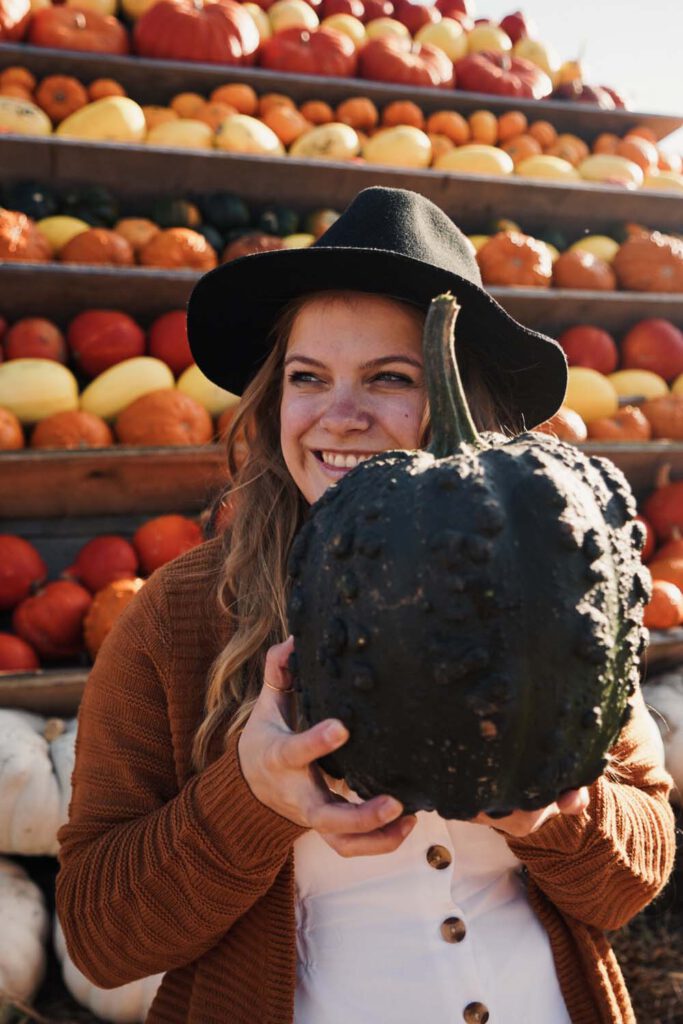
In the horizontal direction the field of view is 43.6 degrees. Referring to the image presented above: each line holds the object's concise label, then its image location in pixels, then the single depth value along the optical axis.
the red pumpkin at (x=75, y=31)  5.23
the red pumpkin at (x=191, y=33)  5.33
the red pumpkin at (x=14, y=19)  5.16
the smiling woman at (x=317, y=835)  1.65
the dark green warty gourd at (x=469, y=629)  1.10
